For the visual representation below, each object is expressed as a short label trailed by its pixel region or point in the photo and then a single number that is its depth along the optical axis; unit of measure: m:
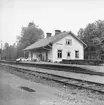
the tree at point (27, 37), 54.66
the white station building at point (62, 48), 27.70
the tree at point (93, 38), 35.53
